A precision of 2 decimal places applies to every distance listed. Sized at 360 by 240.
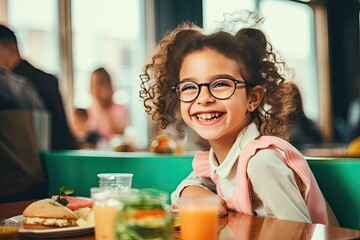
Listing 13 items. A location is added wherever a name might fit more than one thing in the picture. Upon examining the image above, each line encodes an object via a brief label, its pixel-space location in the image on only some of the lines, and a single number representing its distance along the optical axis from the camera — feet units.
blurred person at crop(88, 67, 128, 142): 16.60
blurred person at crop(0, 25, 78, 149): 11.78
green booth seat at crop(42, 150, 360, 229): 5.58
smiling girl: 4.80
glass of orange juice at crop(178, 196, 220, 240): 3.39
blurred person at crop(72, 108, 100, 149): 18.10
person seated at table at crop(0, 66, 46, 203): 9.28
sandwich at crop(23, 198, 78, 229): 4.31
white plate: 4.06
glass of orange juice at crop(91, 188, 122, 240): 3.40
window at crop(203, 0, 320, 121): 26.27
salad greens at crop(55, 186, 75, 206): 4.38
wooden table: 3.77
